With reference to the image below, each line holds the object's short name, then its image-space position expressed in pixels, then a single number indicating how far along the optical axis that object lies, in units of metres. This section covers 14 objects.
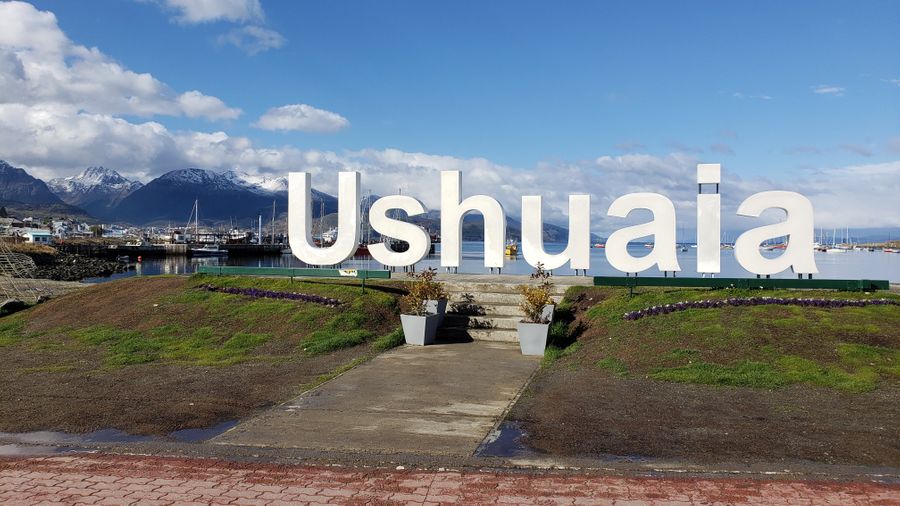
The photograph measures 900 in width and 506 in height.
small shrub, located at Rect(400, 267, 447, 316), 16.83
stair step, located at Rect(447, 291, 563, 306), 18.73
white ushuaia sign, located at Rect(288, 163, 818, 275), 19.61
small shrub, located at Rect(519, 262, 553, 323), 15.50
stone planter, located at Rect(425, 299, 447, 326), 17.25
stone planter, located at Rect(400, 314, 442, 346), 16.25
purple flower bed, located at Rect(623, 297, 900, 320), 15.66
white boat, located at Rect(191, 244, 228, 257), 133.00
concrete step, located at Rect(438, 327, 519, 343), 16.98
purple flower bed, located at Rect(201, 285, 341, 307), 19.12
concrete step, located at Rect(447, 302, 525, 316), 18.08
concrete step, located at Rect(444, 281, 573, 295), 19.59
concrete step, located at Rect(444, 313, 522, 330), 17.47
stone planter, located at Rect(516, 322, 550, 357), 15.05
